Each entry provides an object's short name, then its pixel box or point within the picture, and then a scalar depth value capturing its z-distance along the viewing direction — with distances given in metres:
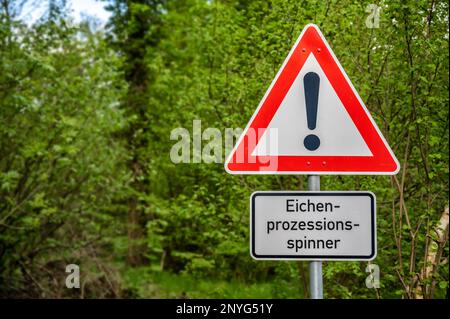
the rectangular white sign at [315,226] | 6.17
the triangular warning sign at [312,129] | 6.50
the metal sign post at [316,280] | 5.93
